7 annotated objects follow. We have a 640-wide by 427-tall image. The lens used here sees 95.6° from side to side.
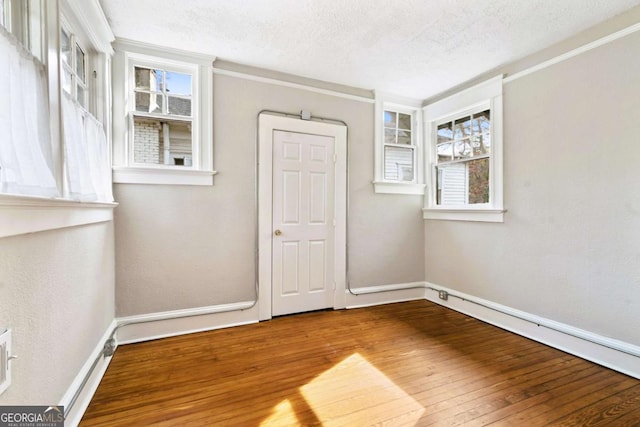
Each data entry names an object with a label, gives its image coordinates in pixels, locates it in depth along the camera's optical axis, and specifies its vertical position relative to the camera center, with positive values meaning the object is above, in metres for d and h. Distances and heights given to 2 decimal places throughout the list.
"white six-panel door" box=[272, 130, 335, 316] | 3.30 -0.13
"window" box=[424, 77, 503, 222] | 3.16 +0.70
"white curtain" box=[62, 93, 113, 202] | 1.63 +0.37
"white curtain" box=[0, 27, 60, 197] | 1.06 +0.36
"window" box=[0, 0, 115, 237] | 1.09 +0.44
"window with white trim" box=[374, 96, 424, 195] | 3.82 +0.86
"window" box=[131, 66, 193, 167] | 2.82 +0.92
